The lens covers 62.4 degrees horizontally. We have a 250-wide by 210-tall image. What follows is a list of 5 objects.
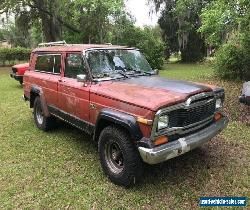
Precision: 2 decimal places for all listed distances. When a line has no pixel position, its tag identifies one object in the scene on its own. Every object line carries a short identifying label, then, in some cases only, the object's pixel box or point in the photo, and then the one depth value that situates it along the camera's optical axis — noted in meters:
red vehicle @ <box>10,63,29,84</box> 9.51
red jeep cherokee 2.94
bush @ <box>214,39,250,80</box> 9.30
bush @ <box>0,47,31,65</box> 19.01
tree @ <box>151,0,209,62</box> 18.89
